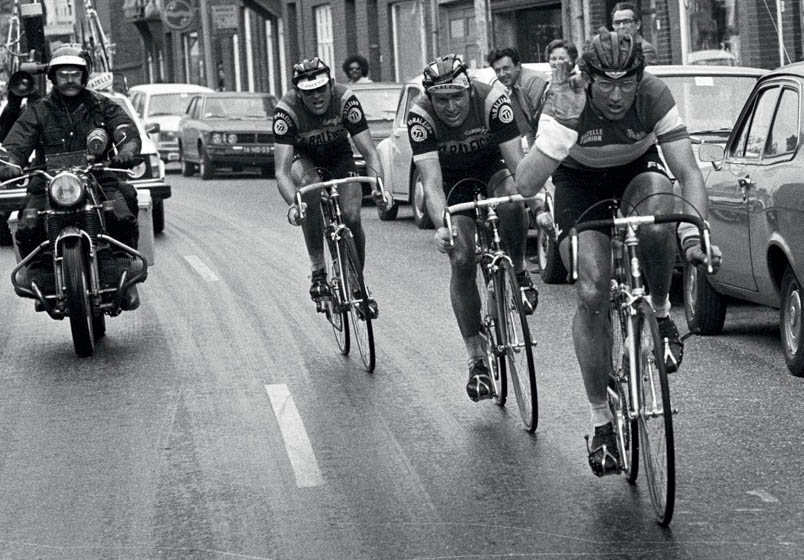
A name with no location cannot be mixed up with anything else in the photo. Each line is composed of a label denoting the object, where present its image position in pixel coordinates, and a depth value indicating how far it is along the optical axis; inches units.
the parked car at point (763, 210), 348.8
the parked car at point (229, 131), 1182.3
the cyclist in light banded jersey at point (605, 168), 241.0
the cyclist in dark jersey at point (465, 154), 311.9
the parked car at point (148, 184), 728.3
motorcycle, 406.9
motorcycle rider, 426.0
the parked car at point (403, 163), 739.7
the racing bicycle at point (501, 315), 298.8
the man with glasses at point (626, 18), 542.3
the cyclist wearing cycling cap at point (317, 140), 394.0
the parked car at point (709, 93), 495.8
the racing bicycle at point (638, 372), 228.4
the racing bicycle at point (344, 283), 374.0
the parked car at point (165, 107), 1364.4
